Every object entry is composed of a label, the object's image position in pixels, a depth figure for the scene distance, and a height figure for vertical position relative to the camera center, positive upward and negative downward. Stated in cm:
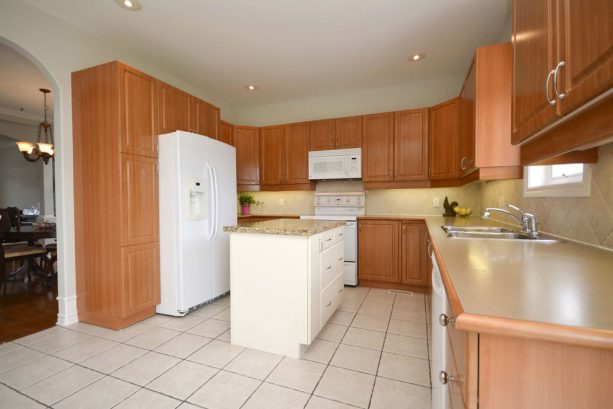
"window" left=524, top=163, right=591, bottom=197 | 137 +10
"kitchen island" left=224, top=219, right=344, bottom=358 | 191 -65
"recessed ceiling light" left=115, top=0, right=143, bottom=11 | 219 +166
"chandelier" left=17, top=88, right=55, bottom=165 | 410 +83
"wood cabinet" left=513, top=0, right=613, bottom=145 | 64 +42
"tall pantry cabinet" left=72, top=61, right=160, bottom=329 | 231 +7
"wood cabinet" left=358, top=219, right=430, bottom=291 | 326 -72
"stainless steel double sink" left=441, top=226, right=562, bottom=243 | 158 -25
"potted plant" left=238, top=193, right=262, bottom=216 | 455 -6
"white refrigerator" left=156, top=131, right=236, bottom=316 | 258 -23
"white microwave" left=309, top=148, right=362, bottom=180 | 375 +51
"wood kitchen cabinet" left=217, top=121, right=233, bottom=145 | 402 +105
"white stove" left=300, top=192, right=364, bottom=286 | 349 -22
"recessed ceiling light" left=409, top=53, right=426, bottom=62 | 305 +167
